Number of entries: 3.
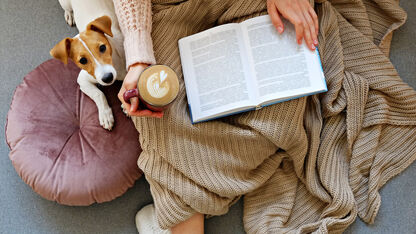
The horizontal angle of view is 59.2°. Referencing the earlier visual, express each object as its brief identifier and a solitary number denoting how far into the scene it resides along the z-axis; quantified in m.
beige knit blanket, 1.19
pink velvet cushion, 1.31
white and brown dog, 1.11
